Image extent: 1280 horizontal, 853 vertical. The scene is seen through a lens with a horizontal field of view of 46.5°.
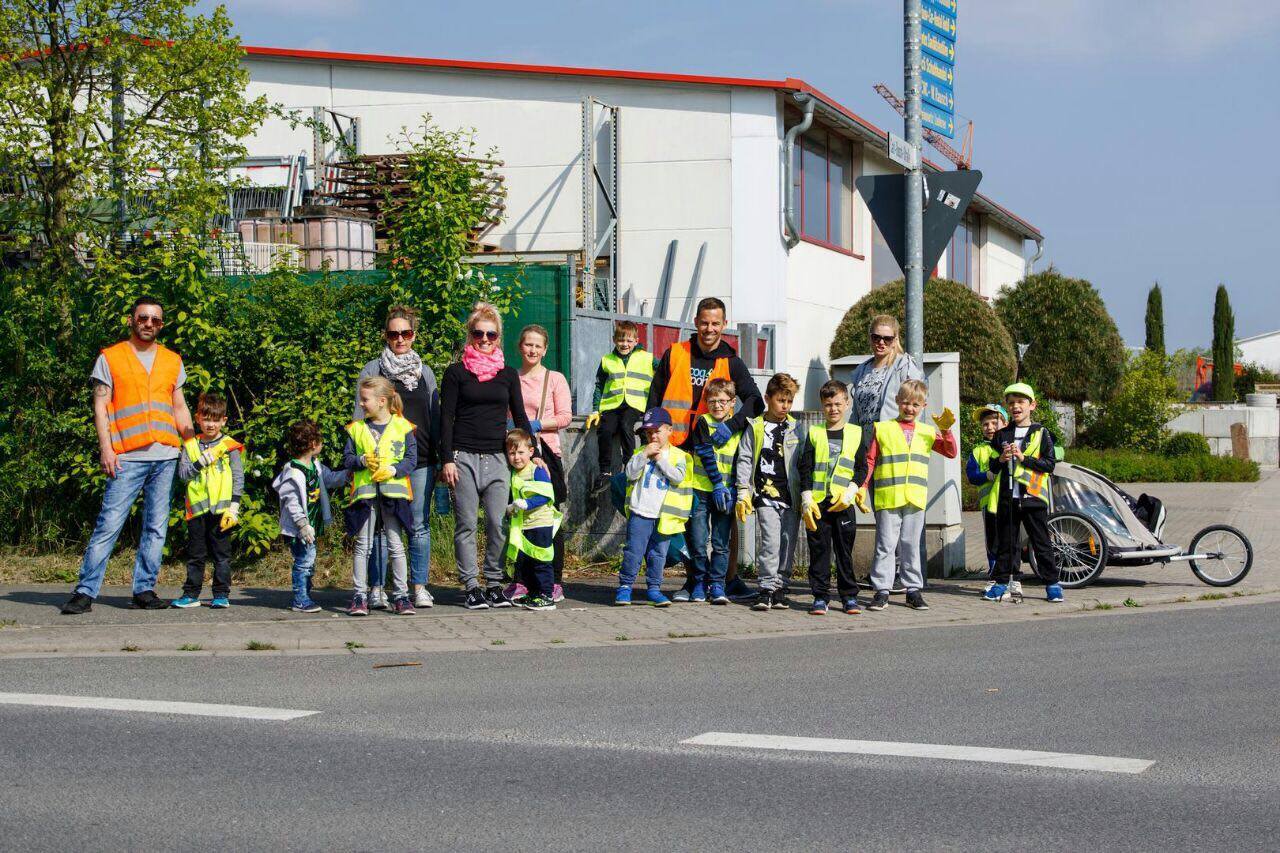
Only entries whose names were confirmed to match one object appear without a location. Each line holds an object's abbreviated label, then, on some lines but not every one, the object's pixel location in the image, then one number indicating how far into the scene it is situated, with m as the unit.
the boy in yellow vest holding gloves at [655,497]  9.94
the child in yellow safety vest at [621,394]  11.08
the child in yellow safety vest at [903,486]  10.00
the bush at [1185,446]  30.59
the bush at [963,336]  24.14
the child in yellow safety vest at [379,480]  9.35
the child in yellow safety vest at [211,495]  9.74
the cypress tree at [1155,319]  70.75
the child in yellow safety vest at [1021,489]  10.35
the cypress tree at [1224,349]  62.28
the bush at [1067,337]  32.44
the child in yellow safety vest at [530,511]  9.62
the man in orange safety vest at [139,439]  9.36
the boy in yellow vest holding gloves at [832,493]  9.74
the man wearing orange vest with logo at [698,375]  10.26
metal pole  11.02
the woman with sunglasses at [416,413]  9.65
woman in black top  9.56
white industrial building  22.83
